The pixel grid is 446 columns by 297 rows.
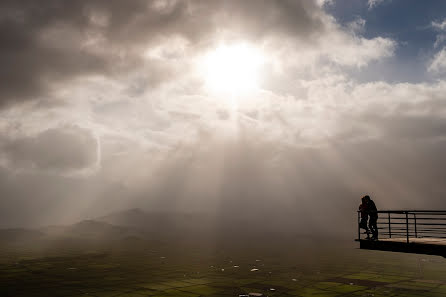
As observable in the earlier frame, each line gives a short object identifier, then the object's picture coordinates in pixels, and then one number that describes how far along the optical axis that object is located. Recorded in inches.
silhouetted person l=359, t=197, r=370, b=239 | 786.8
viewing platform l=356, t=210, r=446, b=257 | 664.4
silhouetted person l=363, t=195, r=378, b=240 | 772.6
